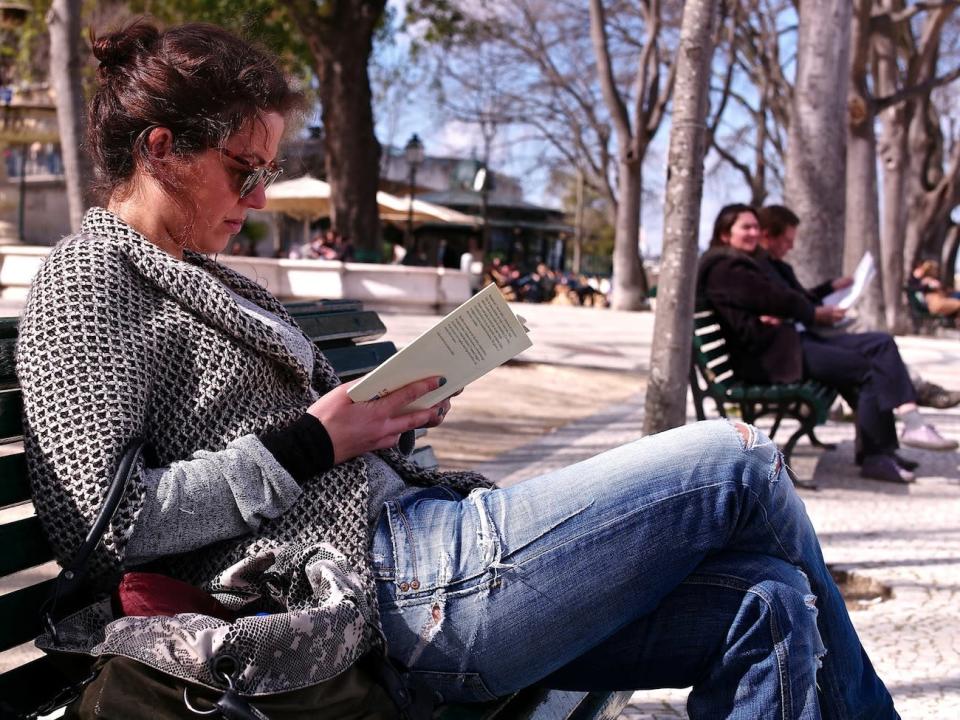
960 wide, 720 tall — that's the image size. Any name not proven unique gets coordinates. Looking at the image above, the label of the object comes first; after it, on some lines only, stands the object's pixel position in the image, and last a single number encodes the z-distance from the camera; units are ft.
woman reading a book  5.70
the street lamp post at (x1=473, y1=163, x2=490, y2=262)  95.94
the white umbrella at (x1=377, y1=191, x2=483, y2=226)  90.12
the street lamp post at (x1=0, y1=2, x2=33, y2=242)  49.01
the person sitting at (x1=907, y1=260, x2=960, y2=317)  71.16
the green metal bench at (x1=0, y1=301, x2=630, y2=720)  5.69
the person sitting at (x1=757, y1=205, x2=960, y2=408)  22.16
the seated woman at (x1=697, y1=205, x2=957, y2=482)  19.48
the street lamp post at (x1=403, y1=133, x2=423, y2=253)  81.00
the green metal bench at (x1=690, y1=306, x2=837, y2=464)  19.10
